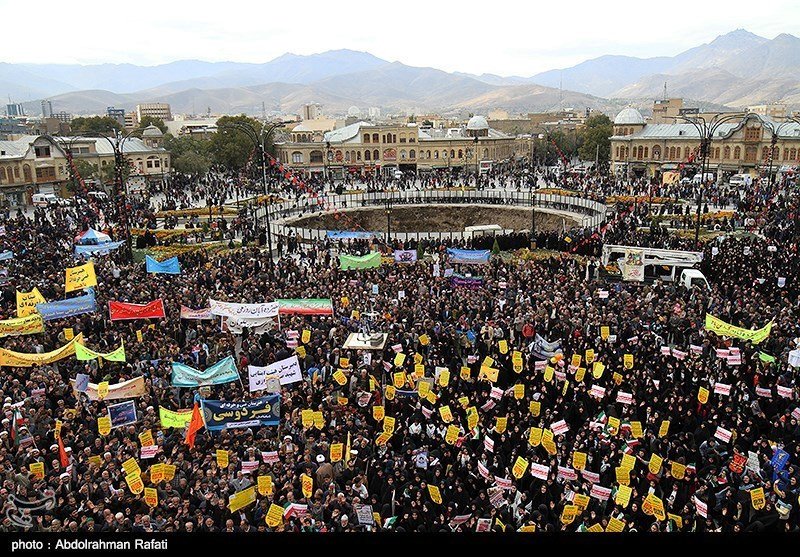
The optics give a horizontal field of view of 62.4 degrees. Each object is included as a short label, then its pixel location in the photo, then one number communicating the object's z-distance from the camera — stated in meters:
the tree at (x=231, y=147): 79.44
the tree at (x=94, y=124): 90.88
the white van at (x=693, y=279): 23.50
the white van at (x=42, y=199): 54.62
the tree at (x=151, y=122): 104.99
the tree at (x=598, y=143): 84.75
